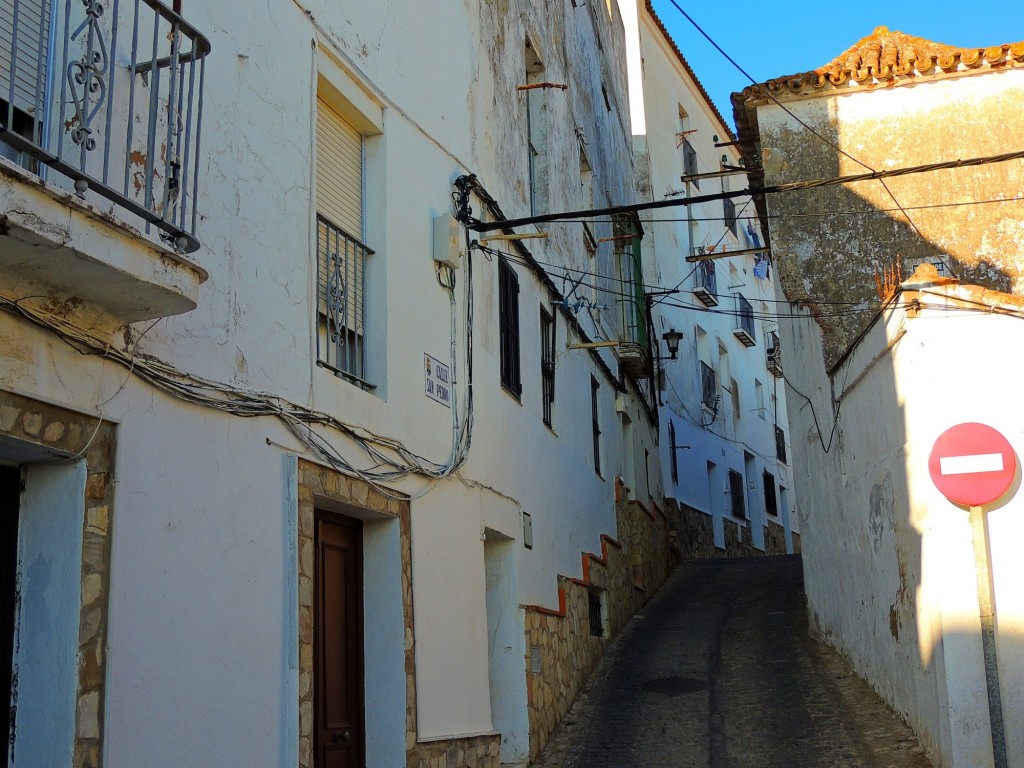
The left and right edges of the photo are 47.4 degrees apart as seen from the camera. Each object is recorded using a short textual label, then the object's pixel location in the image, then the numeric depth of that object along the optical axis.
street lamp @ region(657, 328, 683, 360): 21.61
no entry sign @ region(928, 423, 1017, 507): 8.09
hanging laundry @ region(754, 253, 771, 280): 34.74
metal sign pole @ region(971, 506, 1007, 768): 7.84
